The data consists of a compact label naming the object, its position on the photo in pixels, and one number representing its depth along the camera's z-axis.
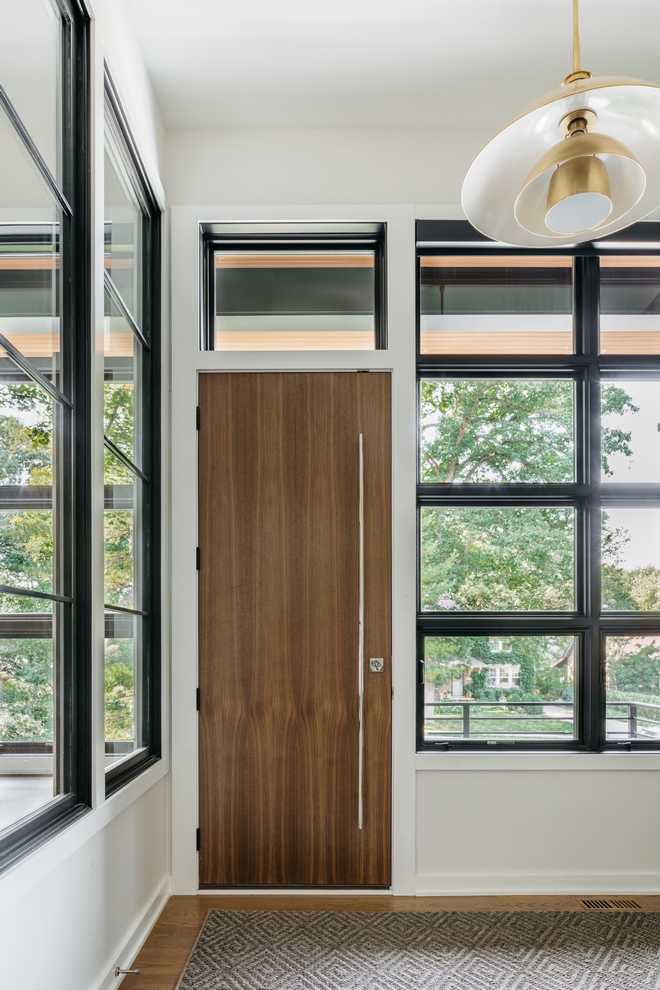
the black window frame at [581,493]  3.01
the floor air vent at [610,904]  2.78
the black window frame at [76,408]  1.94
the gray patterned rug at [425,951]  2.28
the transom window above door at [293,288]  3.10
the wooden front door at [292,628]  2.90
